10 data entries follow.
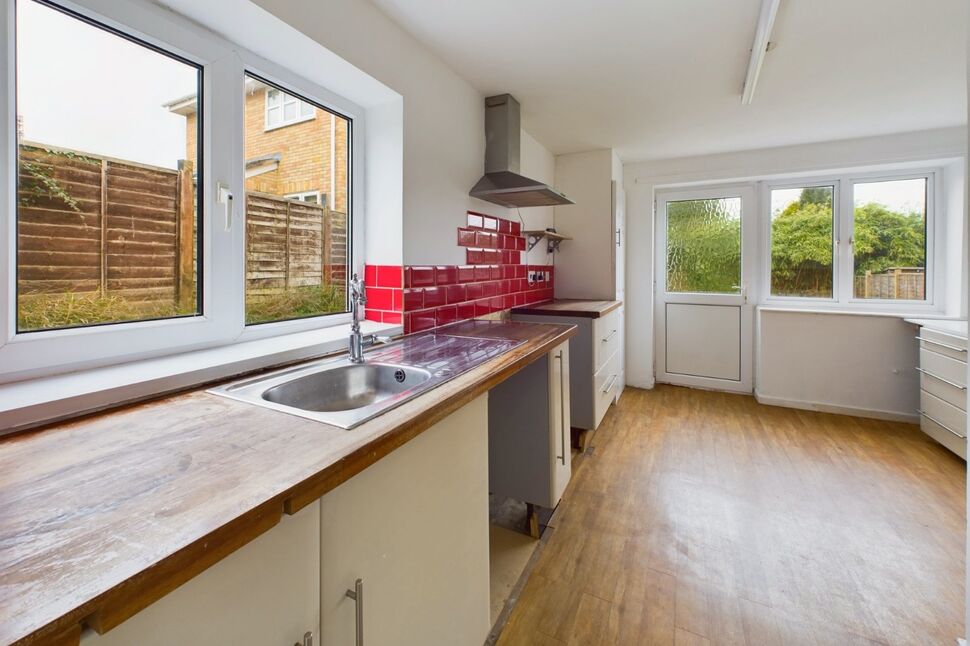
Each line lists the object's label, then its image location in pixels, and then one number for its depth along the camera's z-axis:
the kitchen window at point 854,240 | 3.69
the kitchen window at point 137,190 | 1.05
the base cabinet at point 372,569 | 0.59
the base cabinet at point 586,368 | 2.90
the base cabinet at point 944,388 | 2.73
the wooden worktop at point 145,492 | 0.44
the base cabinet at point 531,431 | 2.01
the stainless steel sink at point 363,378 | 1.20
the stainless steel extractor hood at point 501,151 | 2.60
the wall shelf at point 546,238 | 3.23
